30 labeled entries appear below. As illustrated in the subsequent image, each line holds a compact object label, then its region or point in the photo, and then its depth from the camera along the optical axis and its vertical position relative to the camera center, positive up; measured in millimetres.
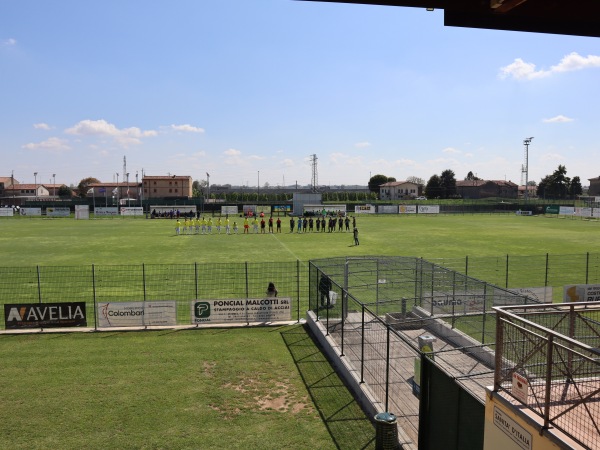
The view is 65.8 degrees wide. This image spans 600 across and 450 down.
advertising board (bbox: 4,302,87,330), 15664 -4132
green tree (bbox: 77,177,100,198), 161288 +3219
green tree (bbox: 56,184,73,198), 152450 +523
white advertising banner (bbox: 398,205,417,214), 81500 -2746
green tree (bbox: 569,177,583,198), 122781 +1945
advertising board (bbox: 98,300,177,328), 16078 -4191
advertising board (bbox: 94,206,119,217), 76444 -2878
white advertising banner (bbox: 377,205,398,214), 81312 -2735
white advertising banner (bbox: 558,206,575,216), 74625 -2830
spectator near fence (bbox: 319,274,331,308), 14781 -3077
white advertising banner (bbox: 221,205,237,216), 77938 -2775
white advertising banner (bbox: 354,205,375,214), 80875 -2716
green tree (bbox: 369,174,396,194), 165000 +4421
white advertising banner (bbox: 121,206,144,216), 76375 -2880
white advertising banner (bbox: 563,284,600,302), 18562 -3978
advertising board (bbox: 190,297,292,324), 16328 -4143
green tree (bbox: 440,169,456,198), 144500 +2923
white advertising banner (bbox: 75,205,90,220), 69875 -2925
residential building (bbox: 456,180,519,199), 157500 +1476
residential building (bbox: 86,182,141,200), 135212 +1423
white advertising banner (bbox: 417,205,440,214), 81125 -2740
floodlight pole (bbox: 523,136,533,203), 106250 +7727
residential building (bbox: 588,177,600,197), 147975 +2336
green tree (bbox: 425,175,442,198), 145625 +2166
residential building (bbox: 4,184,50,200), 153262 +1199
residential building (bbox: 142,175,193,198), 140000 +2281
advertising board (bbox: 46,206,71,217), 76688 -3046
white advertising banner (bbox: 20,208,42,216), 76650 -2917
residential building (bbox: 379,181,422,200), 155000 +1140
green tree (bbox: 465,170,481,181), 189788 +6780
